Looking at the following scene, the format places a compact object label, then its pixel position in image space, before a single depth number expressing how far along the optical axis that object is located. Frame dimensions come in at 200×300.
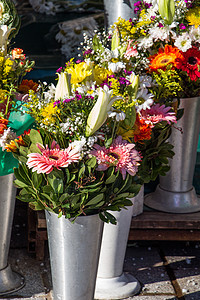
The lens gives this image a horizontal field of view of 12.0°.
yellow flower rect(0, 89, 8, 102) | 2.23
